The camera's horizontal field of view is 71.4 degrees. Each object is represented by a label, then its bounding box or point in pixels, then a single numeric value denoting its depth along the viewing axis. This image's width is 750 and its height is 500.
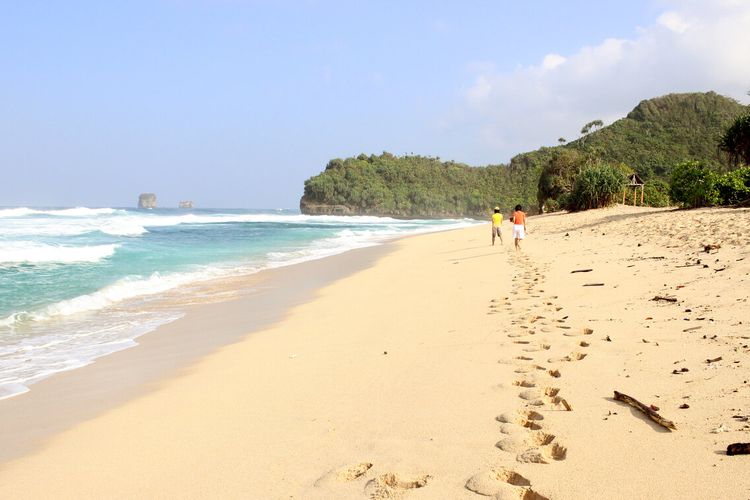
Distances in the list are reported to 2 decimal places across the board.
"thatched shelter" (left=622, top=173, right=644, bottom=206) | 34.53
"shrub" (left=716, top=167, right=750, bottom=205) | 18.73
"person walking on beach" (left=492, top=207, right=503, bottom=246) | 17.18
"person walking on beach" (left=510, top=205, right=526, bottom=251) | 14.89
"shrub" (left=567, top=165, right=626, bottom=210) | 32.72
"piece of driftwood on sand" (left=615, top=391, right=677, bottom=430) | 2.74
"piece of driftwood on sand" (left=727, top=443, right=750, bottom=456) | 2.34
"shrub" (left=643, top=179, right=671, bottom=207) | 38.75
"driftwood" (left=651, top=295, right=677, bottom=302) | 5.65
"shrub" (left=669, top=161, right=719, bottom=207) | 20.28
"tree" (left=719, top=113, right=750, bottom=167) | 21.42
